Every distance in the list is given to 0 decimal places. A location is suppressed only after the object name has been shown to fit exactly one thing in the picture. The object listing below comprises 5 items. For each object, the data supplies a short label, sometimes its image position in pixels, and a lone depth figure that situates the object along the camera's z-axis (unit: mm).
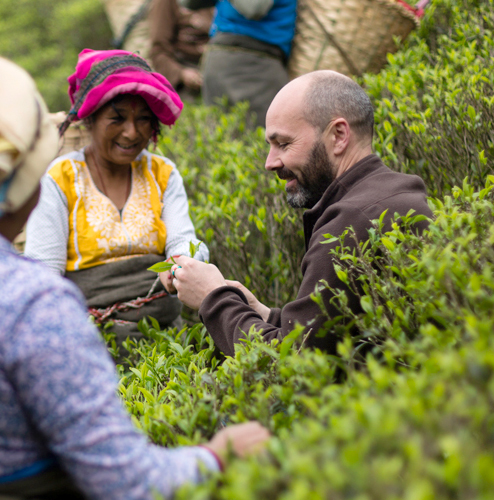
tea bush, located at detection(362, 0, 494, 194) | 3170
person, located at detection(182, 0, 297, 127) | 5531
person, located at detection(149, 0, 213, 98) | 6879
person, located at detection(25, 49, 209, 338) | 3076
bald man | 2363
